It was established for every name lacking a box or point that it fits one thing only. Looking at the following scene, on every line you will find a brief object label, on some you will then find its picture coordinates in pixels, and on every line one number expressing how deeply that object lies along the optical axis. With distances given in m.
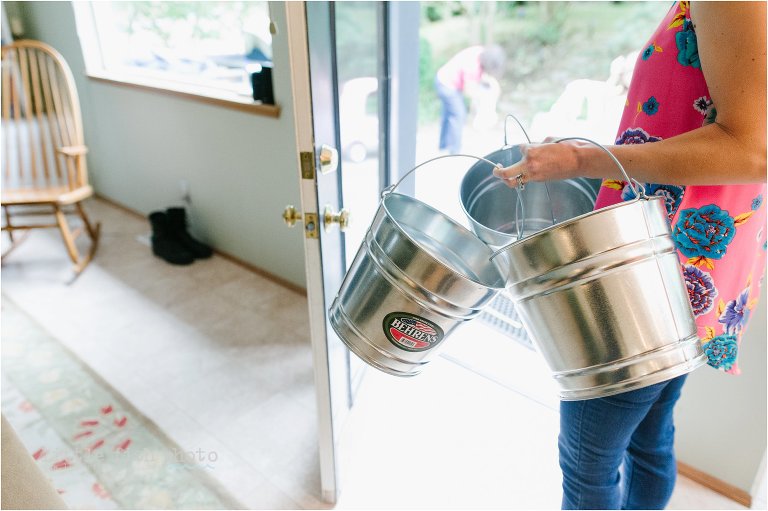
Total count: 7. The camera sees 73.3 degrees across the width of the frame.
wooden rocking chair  2.27
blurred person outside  3.43
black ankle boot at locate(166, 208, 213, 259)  2.42
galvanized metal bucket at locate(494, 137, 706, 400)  0.59
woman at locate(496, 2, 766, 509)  0.55
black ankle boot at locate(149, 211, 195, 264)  2.39
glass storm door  0.89
